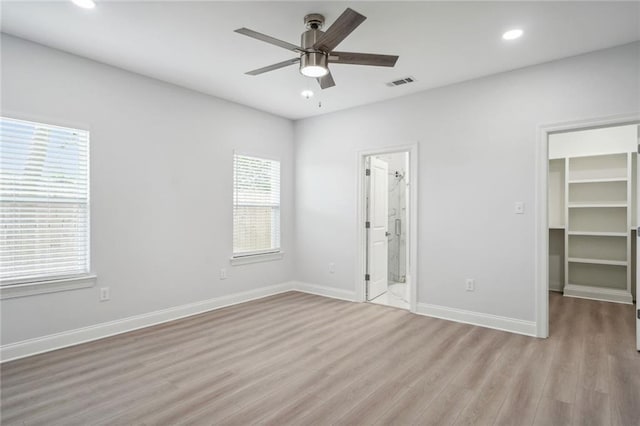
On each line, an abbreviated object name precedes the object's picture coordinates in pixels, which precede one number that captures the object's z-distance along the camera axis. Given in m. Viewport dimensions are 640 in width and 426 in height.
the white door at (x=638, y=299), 3.12
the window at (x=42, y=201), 2.99
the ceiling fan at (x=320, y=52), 2.26
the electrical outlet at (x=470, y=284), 3.99
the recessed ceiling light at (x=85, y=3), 2.52
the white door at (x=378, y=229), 5.13
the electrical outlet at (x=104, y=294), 3.52
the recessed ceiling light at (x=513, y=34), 2.91
